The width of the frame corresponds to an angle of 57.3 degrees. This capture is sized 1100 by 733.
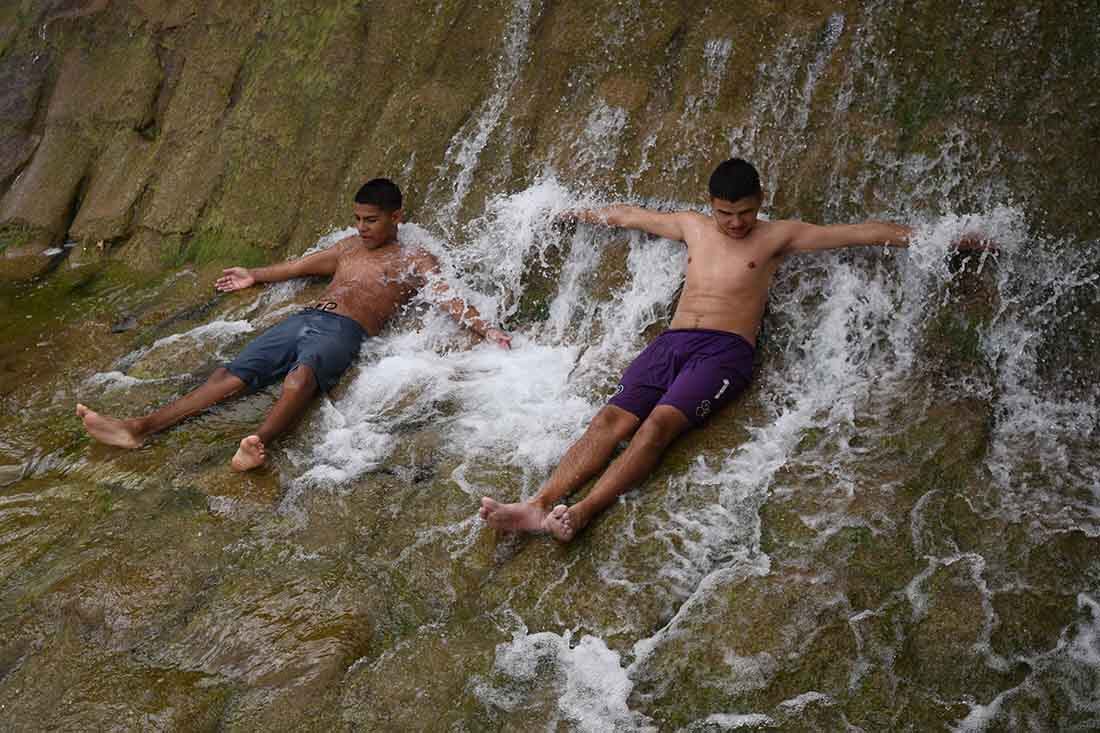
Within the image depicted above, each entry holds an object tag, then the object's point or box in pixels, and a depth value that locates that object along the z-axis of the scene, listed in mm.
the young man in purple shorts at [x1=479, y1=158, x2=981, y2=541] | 3789
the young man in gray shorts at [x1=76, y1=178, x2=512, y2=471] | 4512
